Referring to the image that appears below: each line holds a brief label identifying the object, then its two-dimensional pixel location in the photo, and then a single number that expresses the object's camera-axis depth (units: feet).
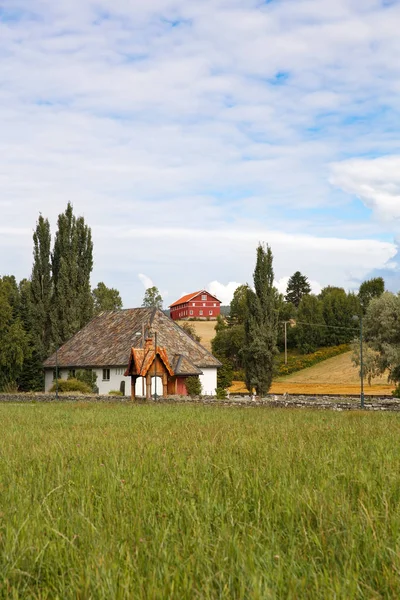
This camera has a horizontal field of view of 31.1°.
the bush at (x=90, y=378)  191.31
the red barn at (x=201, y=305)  557.33
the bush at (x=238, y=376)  274.44
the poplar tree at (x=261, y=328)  187.42
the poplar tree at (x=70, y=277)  213.05
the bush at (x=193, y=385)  182.09
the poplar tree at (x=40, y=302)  214.69
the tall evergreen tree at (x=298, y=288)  447.42
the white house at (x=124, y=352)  181.06
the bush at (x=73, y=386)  182.50
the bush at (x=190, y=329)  340.72
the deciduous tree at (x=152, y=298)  410.31
